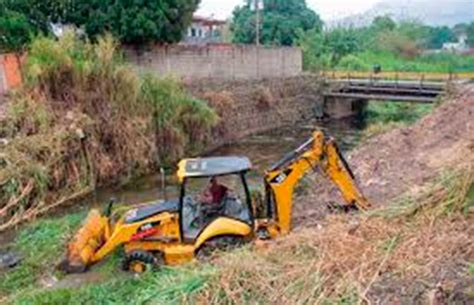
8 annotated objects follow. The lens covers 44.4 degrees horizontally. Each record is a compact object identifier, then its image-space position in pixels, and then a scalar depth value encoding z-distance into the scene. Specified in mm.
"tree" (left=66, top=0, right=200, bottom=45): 20234
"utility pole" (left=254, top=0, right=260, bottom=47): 33719
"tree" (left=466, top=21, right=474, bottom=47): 64625
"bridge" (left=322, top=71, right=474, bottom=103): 26592
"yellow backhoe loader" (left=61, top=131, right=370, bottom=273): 7949
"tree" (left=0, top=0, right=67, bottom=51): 19422
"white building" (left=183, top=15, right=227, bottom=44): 42797
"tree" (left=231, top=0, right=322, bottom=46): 42188
